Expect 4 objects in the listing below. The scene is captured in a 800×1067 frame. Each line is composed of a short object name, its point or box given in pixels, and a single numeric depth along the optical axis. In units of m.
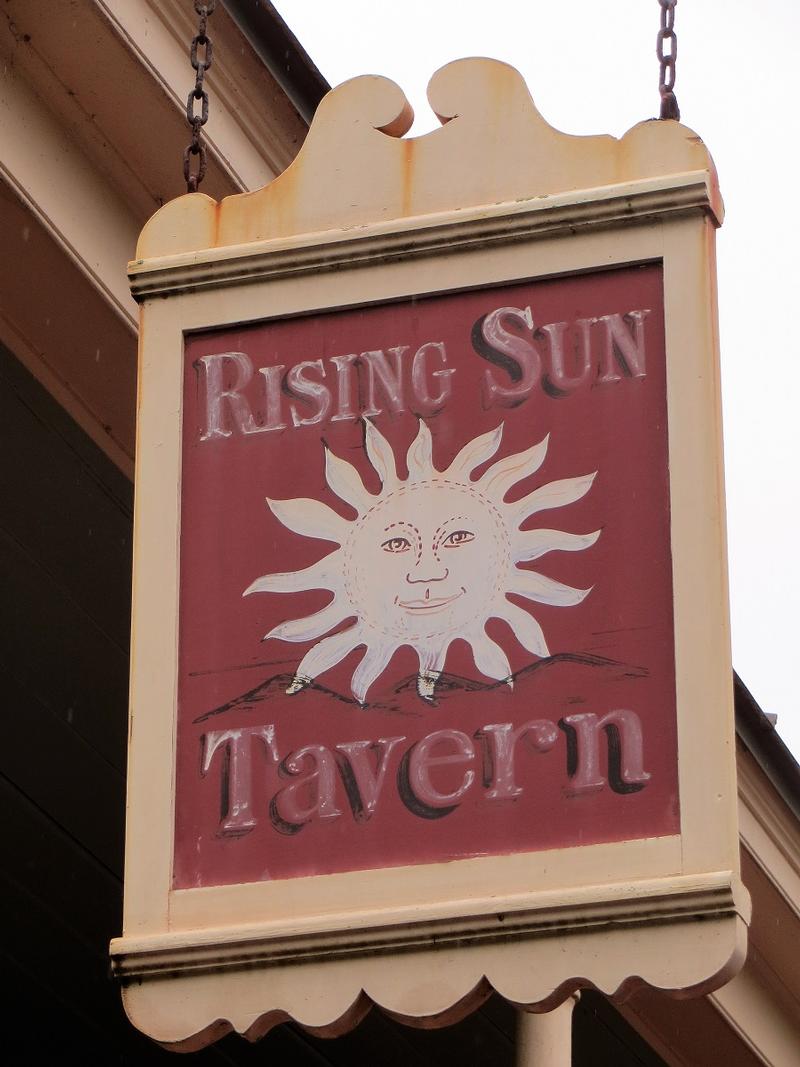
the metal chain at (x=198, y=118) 5.29
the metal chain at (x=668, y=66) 4.95
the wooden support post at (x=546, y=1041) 6.34
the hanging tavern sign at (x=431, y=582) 4.19
